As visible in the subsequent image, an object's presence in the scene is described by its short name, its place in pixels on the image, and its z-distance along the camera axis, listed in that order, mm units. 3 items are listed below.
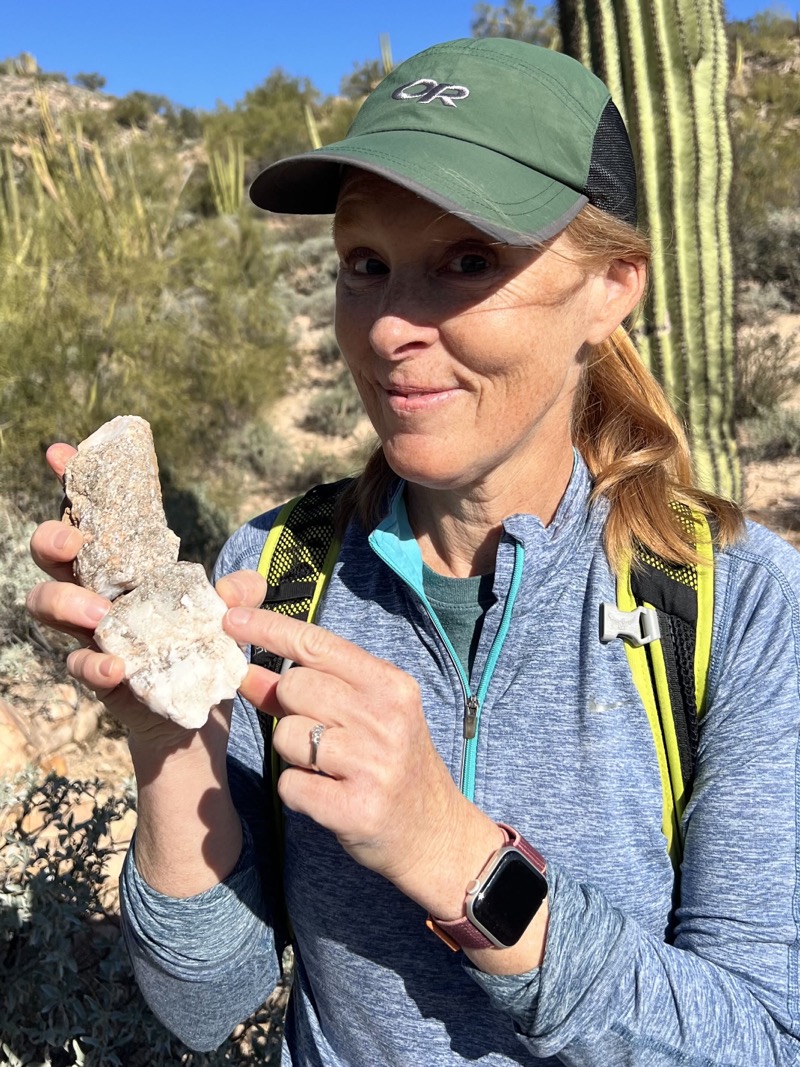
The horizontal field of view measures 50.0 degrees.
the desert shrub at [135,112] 27703
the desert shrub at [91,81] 34188
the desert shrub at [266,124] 20172
